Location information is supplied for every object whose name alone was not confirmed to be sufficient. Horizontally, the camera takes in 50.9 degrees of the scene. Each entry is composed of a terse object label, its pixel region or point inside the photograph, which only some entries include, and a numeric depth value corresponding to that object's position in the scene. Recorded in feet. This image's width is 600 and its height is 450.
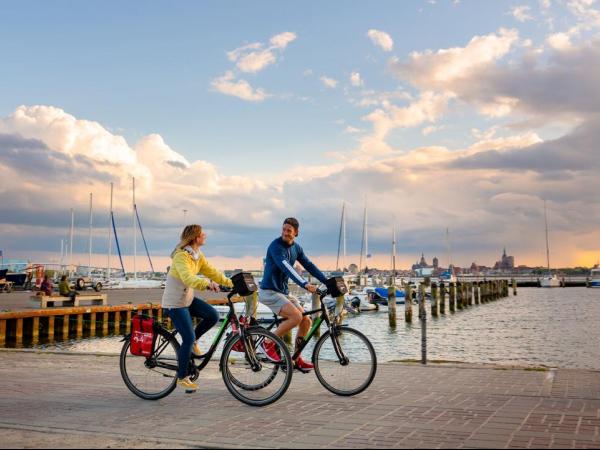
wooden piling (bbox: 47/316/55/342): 90.15
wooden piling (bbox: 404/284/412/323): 137.08
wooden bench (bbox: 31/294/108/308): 104.37
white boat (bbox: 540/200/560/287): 443.32
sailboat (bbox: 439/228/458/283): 428.15
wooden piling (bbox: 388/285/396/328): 125.70
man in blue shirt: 25.57
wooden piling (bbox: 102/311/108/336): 102.23
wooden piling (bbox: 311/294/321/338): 74.58
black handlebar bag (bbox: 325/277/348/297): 25.61
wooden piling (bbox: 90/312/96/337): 99.40
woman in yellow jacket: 23.99
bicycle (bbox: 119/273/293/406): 23.11
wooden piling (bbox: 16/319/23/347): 83.41
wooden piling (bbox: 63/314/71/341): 93.86
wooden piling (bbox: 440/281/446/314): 176.73
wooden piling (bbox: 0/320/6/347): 80.23
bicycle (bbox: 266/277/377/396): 24.67
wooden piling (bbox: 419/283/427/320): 97.25
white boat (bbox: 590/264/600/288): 438.40
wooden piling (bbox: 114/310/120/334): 104.85
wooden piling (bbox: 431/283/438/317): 160.27
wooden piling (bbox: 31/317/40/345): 87.68
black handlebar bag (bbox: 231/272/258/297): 23.75
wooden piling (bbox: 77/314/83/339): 97.28
